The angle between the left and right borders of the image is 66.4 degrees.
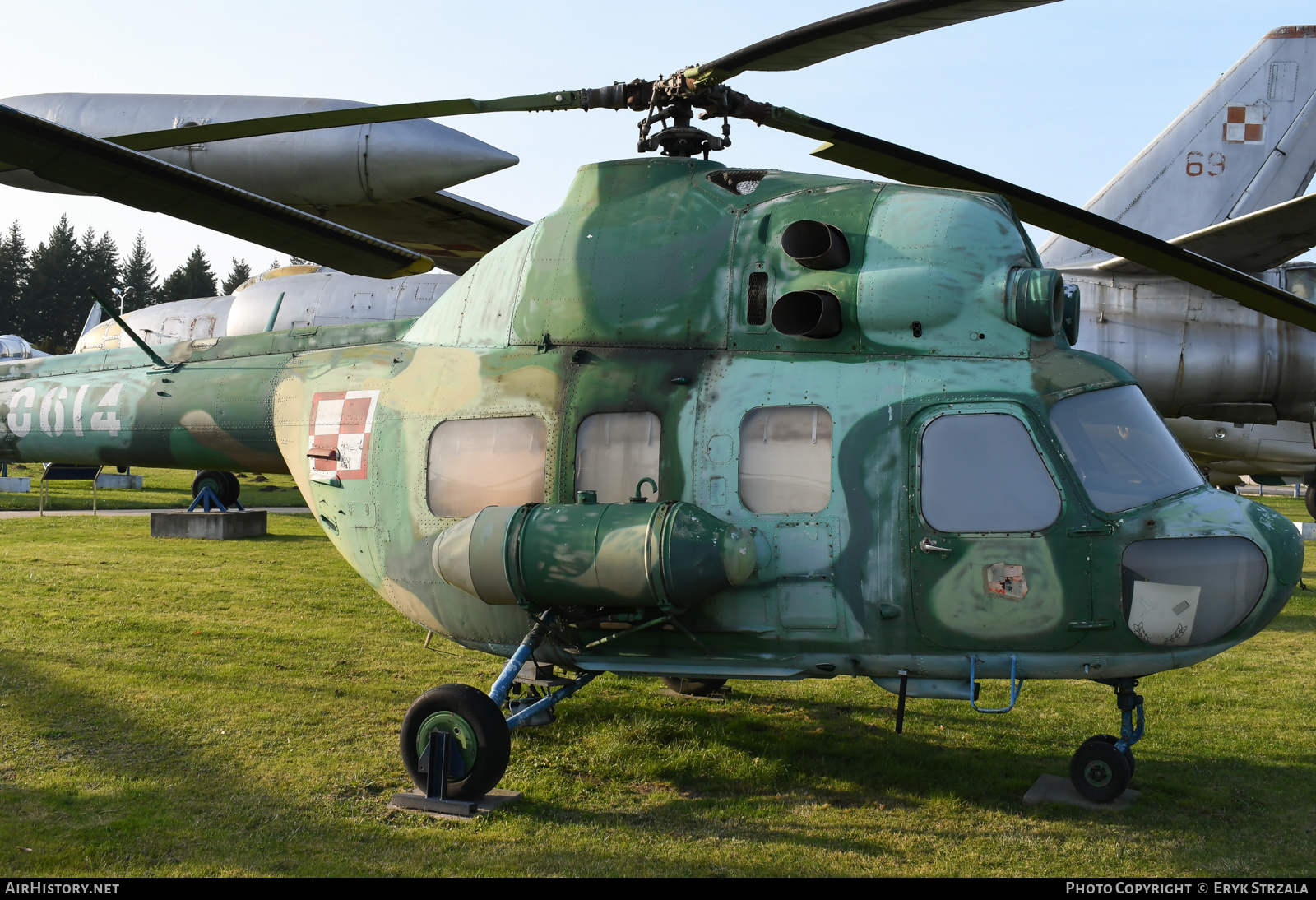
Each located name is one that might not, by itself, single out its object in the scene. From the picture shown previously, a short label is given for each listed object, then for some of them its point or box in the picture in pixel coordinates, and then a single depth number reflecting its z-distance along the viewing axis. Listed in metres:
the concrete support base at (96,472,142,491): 29.36
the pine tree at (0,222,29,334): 75.94
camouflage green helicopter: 5.40
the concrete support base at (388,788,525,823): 5.66
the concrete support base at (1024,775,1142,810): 5.99
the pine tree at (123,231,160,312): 89.38
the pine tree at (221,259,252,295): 89.75
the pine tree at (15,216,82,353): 76.75
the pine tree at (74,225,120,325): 80.94
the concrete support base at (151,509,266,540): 18.09
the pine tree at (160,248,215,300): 86.28
